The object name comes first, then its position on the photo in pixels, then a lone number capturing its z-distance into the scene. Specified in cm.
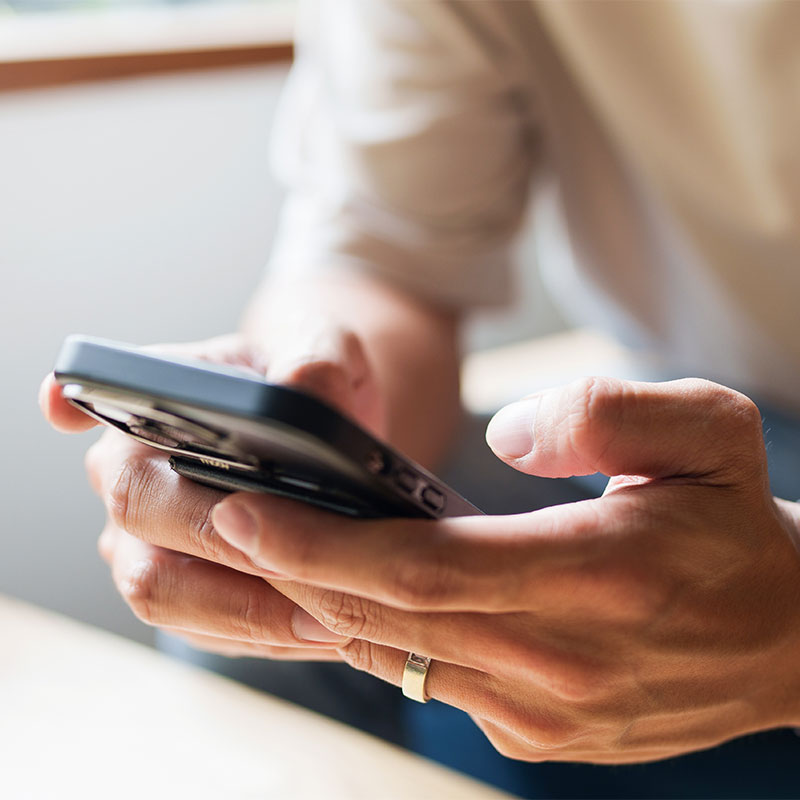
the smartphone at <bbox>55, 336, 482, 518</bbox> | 26
